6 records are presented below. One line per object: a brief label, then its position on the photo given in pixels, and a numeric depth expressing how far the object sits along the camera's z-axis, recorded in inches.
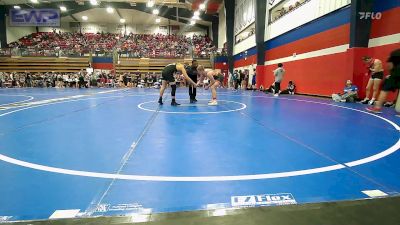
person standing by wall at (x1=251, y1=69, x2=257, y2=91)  840.9
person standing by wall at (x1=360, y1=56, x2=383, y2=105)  354.6
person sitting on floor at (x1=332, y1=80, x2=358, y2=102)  403.2
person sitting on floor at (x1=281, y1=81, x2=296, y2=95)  619.0
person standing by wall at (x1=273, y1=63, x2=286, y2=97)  533.6
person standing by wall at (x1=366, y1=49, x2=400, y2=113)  237.2
